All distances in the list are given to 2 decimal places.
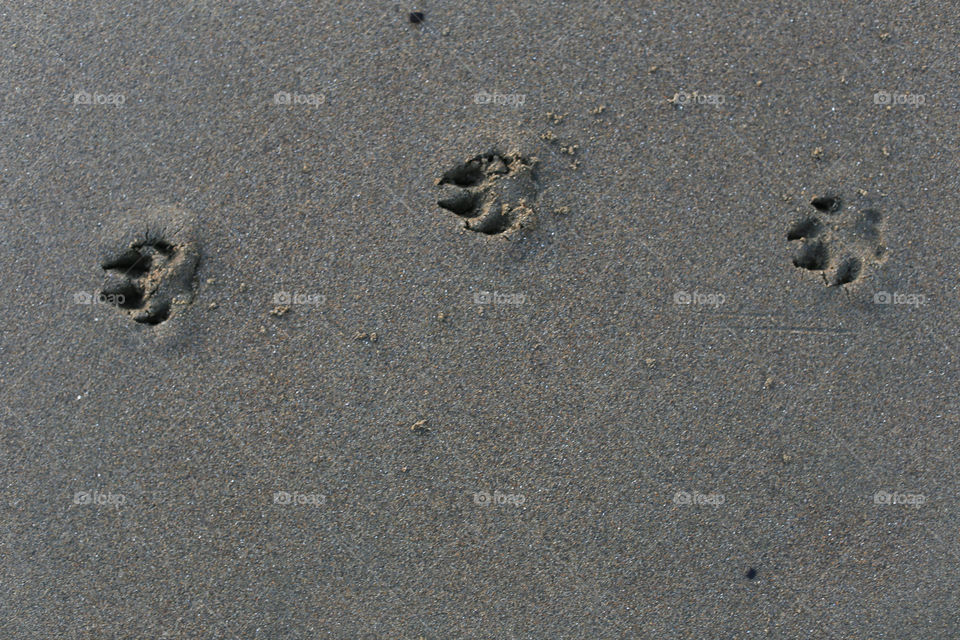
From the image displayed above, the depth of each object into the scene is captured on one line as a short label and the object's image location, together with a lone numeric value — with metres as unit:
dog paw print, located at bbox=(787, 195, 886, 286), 2.64
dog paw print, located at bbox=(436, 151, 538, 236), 2.63
